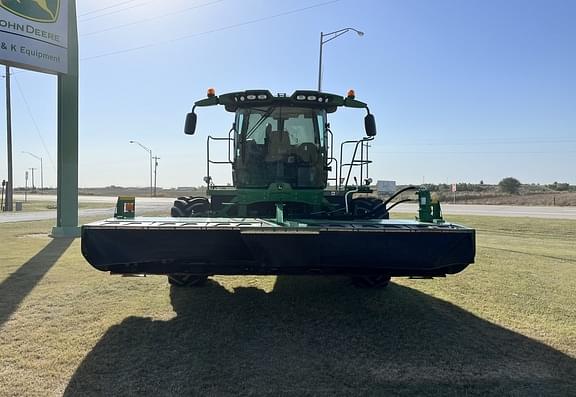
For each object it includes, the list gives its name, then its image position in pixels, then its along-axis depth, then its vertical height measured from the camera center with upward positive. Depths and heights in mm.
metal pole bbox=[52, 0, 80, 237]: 12953 +1372
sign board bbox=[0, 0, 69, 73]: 11484 +3980
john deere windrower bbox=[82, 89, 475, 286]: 4027 -488
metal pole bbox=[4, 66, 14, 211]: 27094 +3728
